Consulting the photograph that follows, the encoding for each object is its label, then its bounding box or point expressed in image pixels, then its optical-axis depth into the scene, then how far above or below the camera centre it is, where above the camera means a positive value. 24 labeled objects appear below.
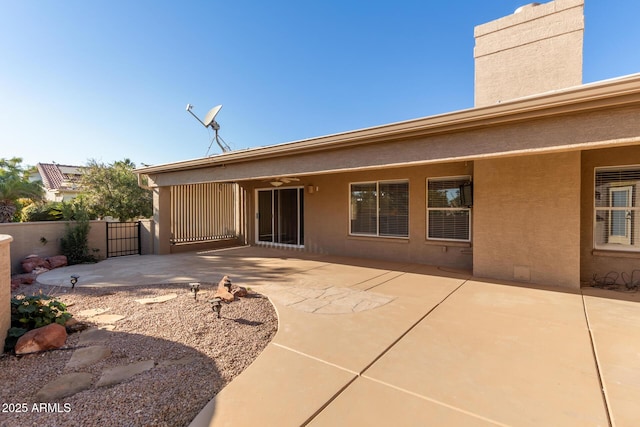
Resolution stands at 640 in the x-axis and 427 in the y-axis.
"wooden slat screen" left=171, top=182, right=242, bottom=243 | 11.80 -0.07
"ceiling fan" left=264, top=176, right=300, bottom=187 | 10.80 +1.13
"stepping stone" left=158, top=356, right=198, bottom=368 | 2.91 -1.54
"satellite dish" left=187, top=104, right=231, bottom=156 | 11.74 +3.82
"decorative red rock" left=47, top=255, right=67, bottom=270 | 8.27 -1.44
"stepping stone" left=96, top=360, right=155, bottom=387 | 2.62 -1.54
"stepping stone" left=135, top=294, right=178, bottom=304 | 4.98 -1.55
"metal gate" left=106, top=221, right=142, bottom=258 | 10.18 -1.02
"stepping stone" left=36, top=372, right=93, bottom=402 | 2.40 -1.53
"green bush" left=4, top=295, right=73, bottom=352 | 3.28 -1.31
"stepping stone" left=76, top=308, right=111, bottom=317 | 4.45 -1.58
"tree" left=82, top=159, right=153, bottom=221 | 16.50 +1.04
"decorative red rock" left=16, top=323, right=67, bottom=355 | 3.13 -1.43
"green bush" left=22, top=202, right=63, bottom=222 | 9.35 -0.06
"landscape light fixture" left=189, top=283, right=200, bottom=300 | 4.75 -1.27
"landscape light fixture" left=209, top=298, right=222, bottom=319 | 4.00 -1.31
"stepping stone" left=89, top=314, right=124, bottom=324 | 4.16 -1.58
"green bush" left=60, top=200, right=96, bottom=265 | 8.97 -0.84
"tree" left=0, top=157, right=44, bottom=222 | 10.52 +0.80
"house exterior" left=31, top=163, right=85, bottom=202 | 22.66 +2.73
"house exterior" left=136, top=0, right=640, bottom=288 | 4.28 +0.91
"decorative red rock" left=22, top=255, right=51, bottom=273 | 7.79 -1.43
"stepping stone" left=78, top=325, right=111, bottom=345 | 3.49 -1.56
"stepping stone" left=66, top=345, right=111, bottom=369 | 2.94 -1.55
